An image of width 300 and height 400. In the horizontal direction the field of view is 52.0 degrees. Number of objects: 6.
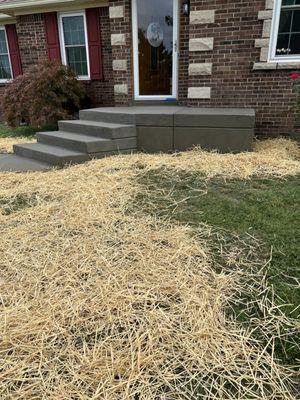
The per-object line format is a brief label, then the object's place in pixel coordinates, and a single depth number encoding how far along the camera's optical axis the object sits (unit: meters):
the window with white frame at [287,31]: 5.05
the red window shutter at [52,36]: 7.74
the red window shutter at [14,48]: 8.73
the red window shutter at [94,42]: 7.38
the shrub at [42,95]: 6.69
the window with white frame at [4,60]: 9.15
